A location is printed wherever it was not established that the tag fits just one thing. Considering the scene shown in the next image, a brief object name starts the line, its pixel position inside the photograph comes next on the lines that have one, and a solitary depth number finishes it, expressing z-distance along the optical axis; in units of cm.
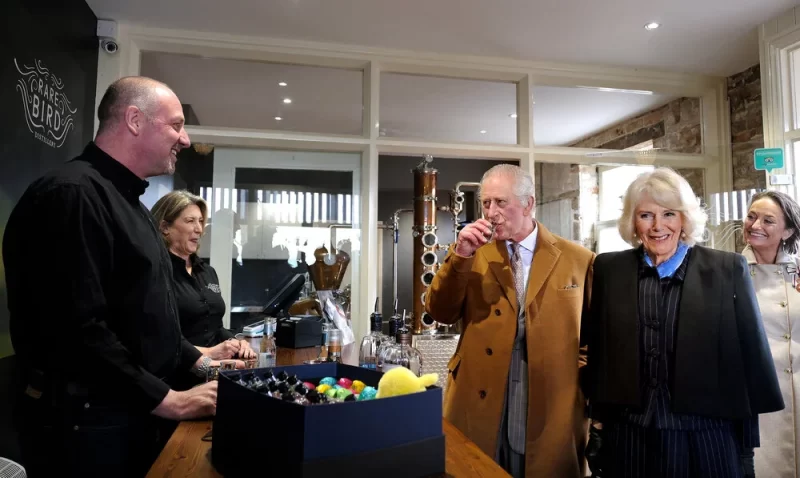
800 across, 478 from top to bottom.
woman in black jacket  140
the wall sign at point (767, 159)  312
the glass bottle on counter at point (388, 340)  153
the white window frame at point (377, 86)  347
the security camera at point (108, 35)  324
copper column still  332
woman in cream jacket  212
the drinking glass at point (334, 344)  180
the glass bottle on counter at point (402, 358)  146
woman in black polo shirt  219
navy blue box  69
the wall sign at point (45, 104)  233
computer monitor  314
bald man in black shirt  104
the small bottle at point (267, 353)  151
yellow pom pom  80
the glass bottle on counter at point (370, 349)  162
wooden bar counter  84
